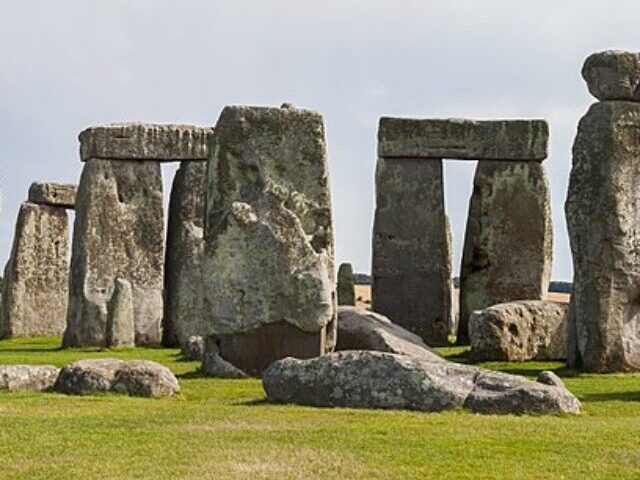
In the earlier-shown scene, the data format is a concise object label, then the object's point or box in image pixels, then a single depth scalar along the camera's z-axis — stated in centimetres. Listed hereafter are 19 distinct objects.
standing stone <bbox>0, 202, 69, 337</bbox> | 3778
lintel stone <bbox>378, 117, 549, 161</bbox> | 3309
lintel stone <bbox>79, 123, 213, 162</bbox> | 3203
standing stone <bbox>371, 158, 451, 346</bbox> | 3262
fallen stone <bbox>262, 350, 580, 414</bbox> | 1466
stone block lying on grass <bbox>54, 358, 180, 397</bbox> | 1658
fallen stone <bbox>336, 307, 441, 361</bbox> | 2245
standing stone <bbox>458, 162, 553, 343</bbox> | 3319
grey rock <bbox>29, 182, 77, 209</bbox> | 3891
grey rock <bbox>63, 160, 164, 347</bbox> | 3161
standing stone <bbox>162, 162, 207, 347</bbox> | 3250
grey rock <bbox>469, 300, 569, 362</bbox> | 2414
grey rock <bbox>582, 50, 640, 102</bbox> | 2225
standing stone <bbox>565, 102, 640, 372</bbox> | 2181
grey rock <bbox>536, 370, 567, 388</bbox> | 1559
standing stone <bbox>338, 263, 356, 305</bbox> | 3841
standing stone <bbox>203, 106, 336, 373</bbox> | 2062
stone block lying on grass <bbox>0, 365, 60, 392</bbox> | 1719
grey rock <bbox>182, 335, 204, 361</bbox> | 2456
